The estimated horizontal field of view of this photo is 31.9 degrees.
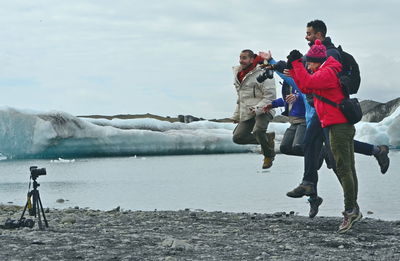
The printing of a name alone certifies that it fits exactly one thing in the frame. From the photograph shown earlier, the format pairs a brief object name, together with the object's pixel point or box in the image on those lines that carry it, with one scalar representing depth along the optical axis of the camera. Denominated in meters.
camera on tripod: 7.59
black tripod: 7.64
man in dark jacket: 7.29
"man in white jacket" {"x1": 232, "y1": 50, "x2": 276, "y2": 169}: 8.36
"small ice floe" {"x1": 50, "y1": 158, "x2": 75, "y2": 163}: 39.63
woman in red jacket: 6.73
